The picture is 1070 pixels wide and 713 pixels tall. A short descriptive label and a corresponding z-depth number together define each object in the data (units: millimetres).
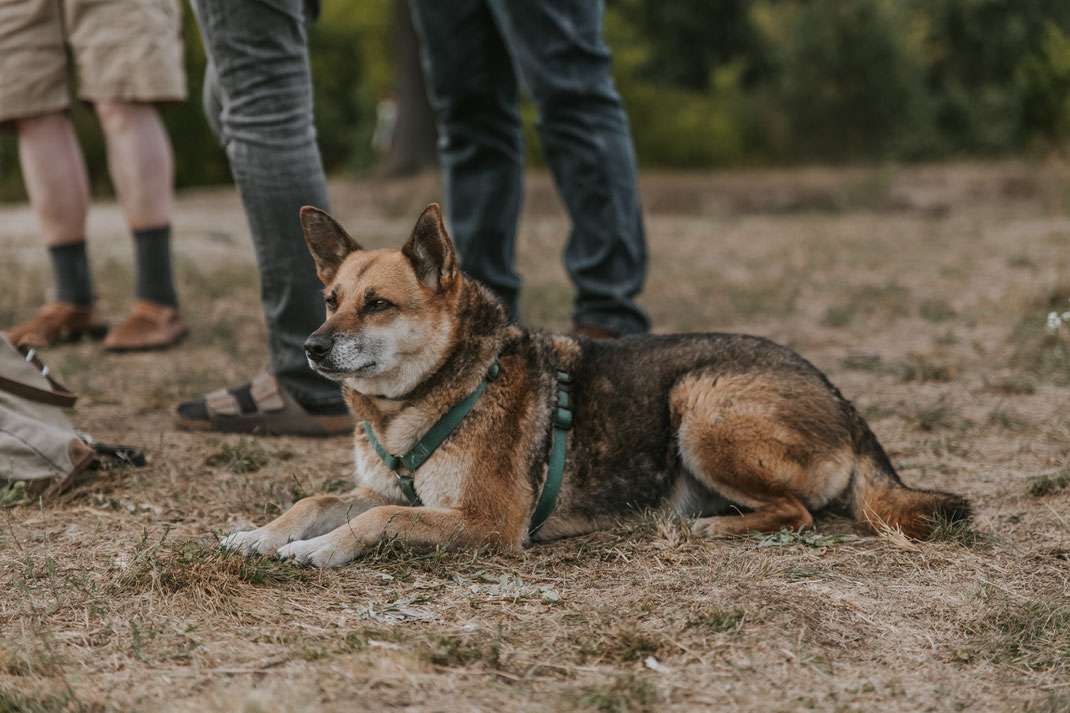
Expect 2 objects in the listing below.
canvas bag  3141
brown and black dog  2930
